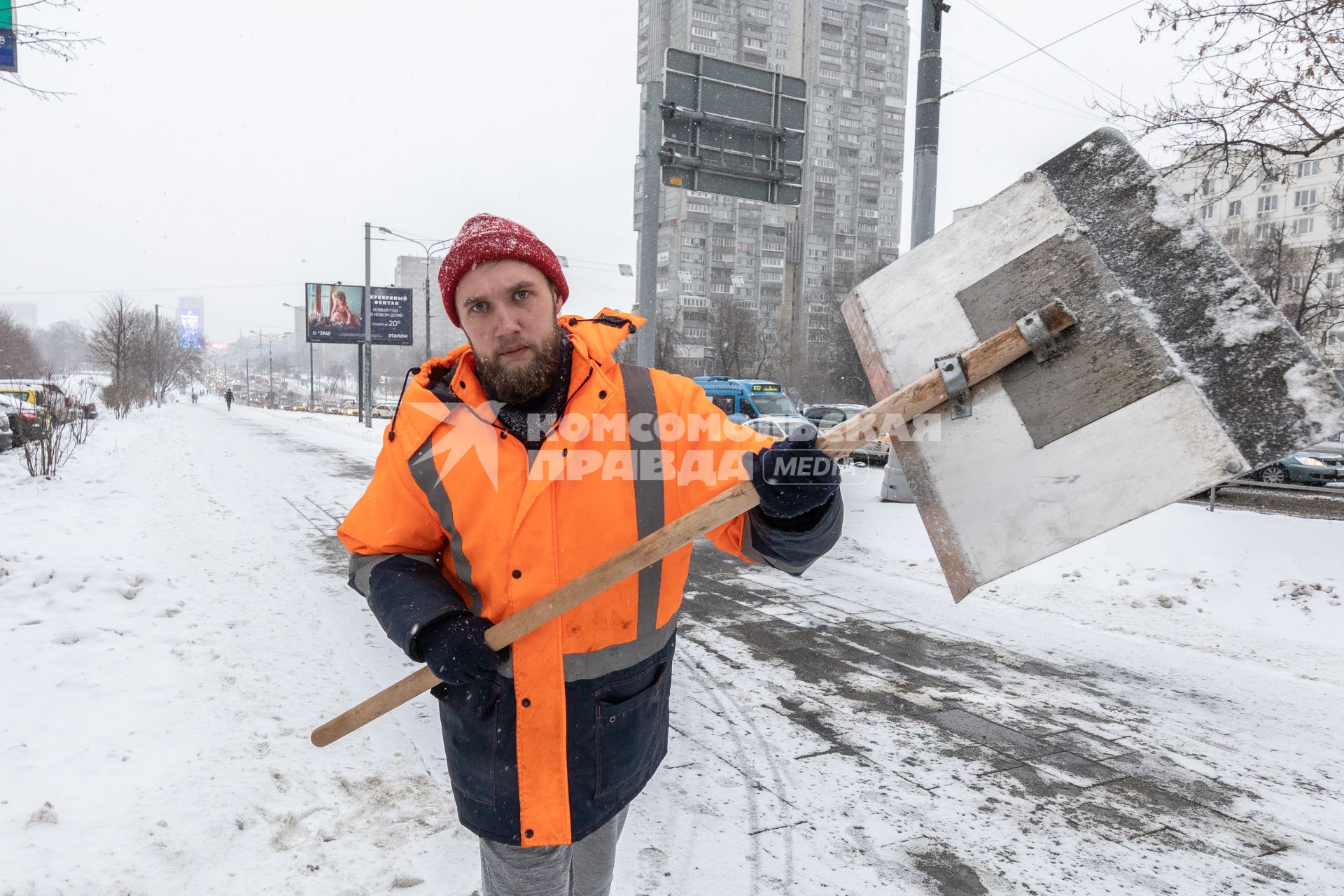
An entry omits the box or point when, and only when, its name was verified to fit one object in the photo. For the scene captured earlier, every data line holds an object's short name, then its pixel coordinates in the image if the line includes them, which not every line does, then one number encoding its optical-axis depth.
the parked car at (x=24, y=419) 10.48
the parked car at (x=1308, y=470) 14.44
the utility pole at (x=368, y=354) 25.34
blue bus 19.56
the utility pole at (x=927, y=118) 6.98
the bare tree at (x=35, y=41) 6.07
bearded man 1.60
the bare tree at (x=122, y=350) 28.92
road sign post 7.87
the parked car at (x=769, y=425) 15.84
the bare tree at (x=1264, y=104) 7.09
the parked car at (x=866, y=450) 16.78
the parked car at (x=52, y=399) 11.40
